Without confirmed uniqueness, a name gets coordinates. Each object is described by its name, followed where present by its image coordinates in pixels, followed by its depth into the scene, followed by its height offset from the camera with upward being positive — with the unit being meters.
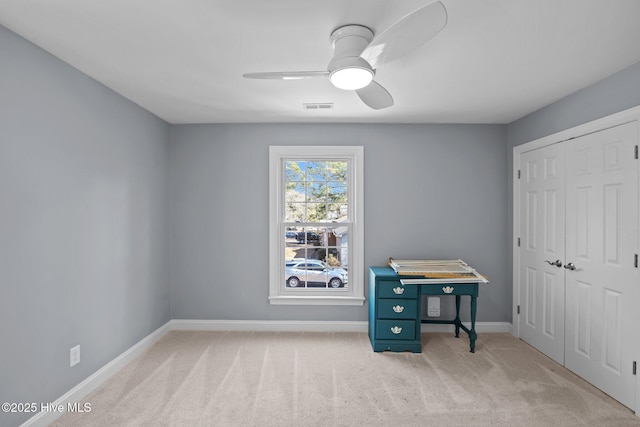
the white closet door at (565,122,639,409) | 2.38 -0.34
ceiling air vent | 3.16 +1.06
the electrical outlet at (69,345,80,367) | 2.38 -1.03
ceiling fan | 1.43 +0.83
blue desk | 3.29 -0.98
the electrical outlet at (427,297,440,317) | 3.79 -1.03
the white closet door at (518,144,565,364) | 3.04 -0.34
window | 3.91 -0.17
